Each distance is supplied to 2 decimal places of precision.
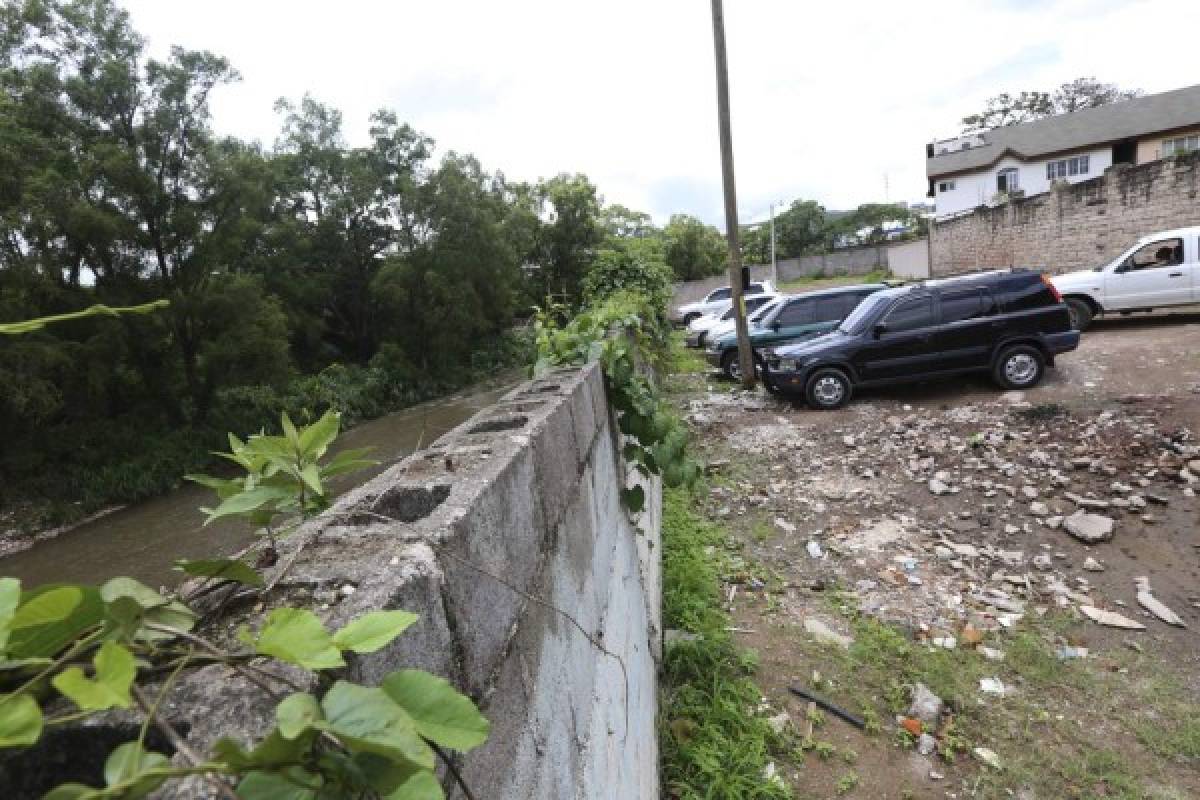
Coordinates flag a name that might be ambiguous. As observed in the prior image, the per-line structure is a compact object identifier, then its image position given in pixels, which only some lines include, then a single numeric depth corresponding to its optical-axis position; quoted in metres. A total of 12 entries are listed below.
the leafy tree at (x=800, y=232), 59.47
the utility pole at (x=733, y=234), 10.30
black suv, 8.23
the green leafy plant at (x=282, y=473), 1.18
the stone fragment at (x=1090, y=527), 4.82
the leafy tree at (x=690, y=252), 49.16
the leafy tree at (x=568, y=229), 35.69
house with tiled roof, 29.00
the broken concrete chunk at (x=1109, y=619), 3.93
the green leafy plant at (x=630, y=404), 3.72
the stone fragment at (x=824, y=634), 3.97
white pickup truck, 10.04
